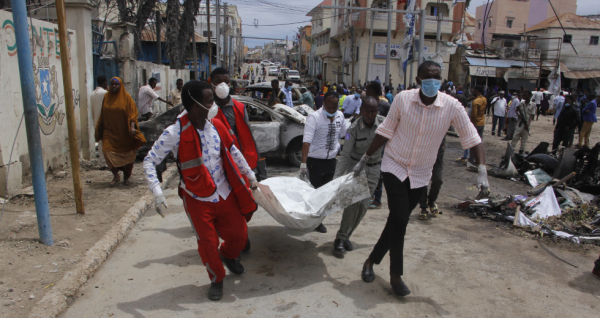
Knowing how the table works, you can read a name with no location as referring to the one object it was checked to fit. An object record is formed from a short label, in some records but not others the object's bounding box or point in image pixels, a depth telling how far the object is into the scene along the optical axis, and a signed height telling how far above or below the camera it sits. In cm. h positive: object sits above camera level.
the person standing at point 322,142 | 476 -71
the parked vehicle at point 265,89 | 1527 -41
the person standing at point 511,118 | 1376 -118
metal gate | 1109 +34
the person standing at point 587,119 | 1259 -106
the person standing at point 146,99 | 986 -55
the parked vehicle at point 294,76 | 3678 +23
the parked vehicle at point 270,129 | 865 -105
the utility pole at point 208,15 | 2626 +393
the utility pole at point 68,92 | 447 -19
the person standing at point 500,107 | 1444 -84
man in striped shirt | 324 -48
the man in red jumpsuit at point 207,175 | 319 -76
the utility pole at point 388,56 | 2275 +135
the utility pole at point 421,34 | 1723 +190
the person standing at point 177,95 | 1291 -58
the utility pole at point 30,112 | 385 -36
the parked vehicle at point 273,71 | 5672 +88
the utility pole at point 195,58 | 2435 +110
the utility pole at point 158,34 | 1842 +193
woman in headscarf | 656 -83
